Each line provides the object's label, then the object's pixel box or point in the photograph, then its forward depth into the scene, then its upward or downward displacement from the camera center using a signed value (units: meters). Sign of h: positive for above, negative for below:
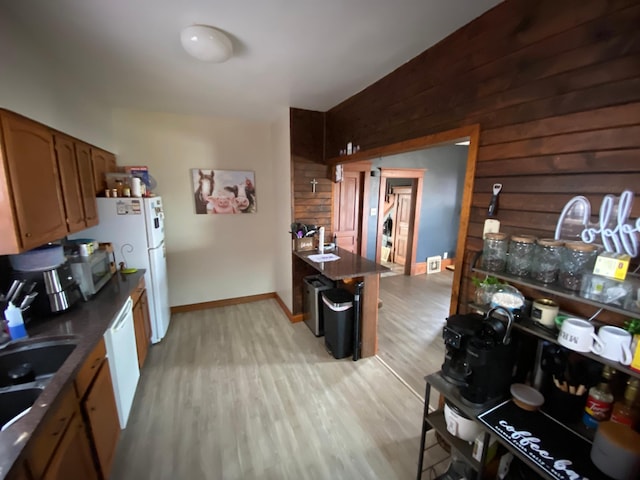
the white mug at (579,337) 0.97 -0.52
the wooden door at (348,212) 4.18 -0.27
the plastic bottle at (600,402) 1.03 -0.80
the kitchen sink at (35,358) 1.28 -0.86
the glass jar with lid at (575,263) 1.04 -0.26
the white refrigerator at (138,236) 2.52 -0.43
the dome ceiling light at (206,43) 1.50 +0.90
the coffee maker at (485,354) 1.17 -0.72
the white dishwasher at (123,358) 1.69 -1.17
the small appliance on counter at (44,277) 1.58 -0.53
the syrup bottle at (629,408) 0.95 -0.77
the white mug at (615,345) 0.90 -0.51
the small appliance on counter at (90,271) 1.85 -0.60
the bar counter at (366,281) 2.46 -0.84
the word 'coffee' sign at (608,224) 0.96 -0.10
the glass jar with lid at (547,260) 1.13 -0.27
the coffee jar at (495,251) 1.33 -0.28
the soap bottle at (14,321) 1.37 -0.69
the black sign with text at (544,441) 0.92 -0.95
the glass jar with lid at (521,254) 1.23 -0.27
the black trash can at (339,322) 2.56 -1.26
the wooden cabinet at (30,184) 1.31 +0.03
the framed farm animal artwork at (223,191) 3.47 +0.03
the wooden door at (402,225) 5.49 -0.63
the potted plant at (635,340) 0.88 -0.48
